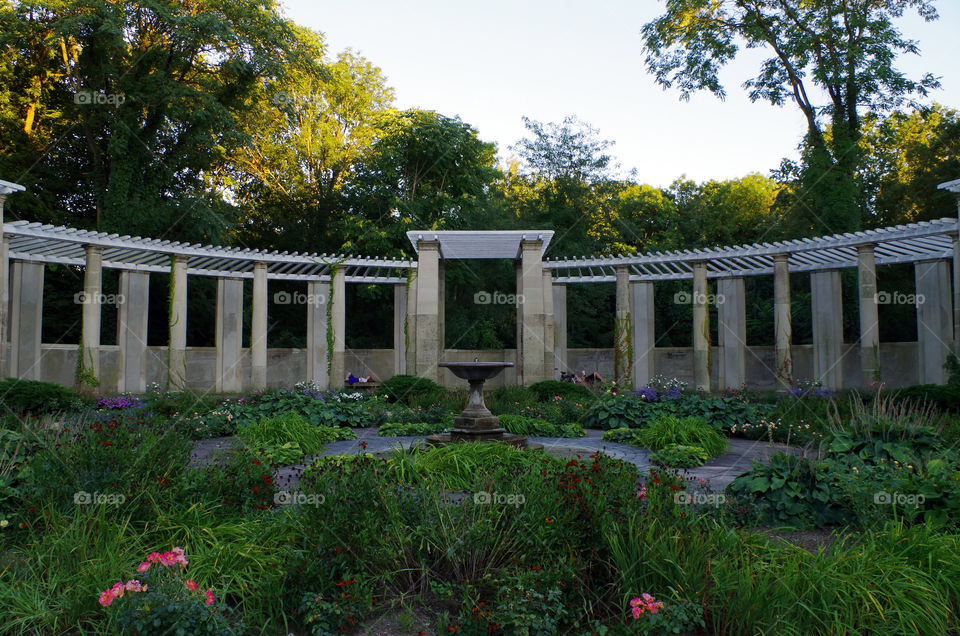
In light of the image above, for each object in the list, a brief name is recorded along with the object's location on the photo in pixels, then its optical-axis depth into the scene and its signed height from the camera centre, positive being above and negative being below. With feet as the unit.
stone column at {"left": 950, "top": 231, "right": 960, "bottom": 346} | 55.16 +4.74
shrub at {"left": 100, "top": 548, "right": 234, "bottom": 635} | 13.30 -5.36
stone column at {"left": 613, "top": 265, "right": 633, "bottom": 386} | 73.77 +0.15
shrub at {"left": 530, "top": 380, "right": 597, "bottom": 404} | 59.00 -4.16
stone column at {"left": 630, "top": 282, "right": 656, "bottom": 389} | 81.51 +1.66
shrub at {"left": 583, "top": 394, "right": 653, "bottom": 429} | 48.26 -5.12
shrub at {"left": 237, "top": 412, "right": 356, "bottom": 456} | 35.70 -4.92
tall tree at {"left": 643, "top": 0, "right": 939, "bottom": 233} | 85.05 +38.60
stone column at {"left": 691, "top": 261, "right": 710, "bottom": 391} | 70.18 +1.35
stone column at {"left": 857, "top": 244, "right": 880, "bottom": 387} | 61.52 +2.38
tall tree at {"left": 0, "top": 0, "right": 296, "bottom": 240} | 84.12 +32.32
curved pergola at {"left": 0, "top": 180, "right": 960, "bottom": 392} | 63.87 +5.41
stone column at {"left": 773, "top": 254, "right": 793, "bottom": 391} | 66.08 +2.15
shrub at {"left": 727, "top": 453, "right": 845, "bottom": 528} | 21.63 -5.01
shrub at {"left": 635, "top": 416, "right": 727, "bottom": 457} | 36.67 -5.23
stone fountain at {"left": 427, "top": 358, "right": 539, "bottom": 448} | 40.00 -4.59
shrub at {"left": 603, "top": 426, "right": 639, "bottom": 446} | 42.08 -5.90
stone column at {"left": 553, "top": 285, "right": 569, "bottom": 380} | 86.74 +2.71
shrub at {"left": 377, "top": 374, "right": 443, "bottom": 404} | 59.00 -3.95
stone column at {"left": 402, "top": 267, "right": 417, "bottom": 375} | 71.15 +2.49
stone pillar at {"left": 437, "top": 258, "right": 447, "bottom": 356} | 74.28 +4.90
